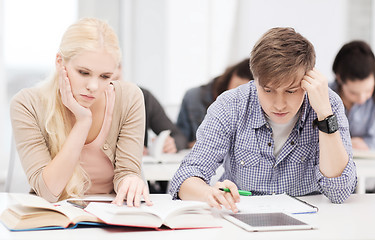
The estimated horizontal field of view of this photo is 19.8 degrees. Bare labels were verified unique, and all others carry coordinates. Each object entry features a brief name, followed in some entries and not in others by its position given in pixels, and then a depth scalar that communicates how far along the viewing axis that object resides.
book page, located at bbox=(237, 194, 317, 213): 2.30
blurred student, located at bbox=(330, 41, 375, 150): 3.56
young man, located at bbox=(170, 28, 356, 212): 2.40
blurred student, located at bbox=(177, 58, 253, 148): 3.57
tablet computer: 2.17
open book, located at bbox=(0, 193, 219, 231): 2.15
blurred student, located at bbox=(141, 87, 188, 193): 3.55
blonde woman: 2.47
